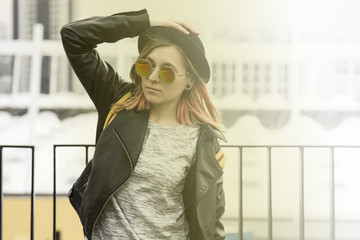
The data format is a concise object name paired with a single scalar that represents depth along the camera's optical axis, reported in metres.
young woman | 2.06
